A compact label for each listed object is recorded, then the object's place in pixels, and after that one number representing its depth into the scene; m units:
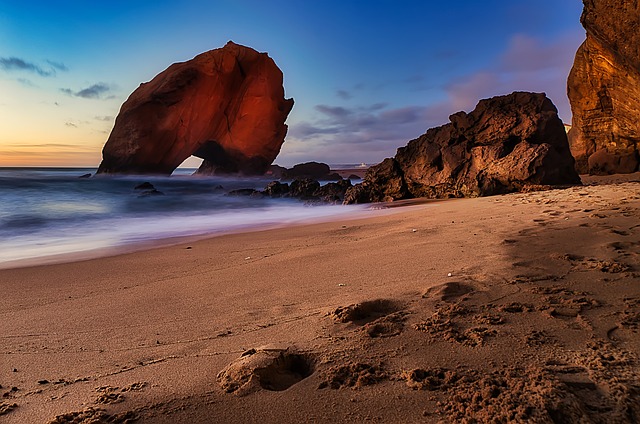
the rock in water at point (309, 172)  38.41
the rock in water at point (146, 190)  18.44
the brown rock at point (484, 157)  8.88
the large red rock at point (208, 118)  29.66
